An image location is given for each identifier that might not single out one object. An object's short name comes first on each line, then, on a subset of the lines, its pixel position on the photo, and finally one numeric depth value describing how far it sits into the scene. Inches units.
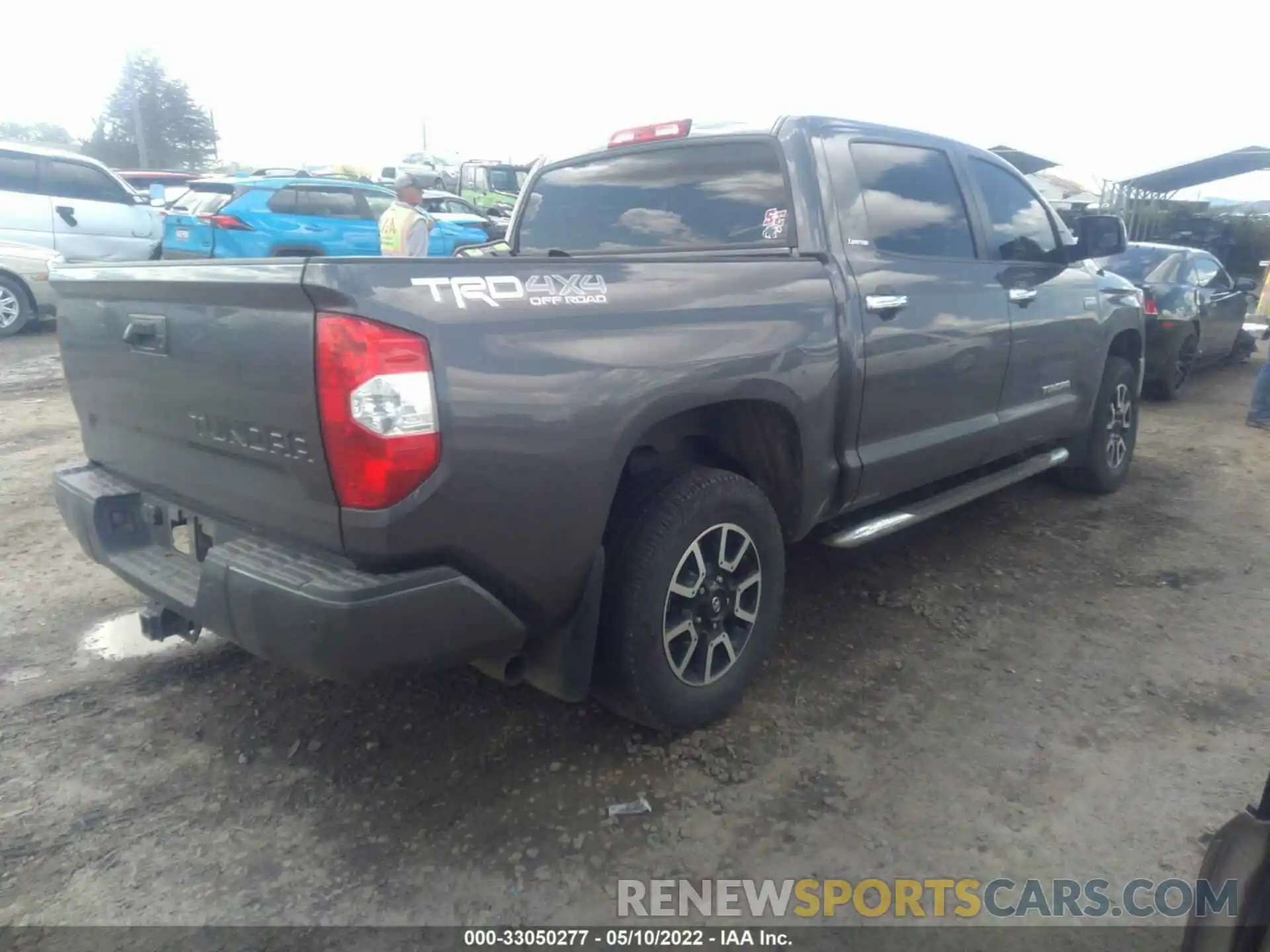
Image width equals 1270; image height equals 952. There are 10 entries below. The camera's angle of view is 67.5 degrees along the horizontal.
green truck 943.7
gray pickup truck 86.4
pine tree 1994.3
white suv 408.2
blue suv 454.9
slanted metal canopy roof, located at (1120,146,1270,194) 726.5
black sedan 343.0
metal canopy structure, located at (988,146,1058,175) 784.9
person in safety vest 308.3
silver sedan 395.5
